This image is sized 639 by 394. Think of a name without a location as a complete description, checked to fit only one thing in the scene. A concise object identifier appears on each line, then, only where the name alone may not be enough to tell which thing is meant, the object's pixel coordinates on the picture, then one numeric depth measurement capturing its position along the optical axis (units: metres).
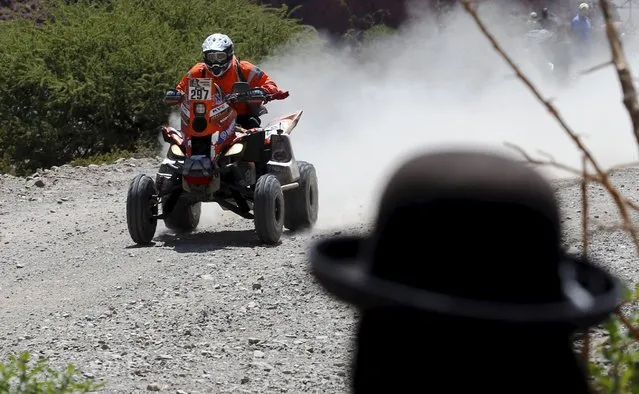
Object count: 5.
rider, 19.87
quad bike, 19.18
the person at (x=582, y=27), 37.90
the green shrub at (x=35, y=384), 7.39
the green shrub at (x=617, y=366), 4.69
